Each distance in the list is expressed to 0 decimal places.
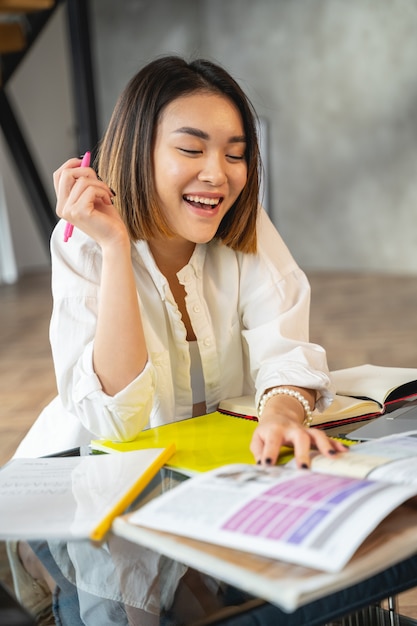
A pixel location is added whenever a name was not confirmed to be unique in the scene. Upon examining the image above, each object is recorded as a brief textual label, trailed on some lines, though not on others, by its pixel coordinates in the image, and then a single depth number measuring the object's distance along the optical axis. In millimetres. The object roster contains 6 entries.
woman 1258
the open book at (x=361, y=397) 1209
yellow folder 982
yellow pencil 803
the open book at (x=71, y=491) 831
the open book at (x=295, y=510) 673
